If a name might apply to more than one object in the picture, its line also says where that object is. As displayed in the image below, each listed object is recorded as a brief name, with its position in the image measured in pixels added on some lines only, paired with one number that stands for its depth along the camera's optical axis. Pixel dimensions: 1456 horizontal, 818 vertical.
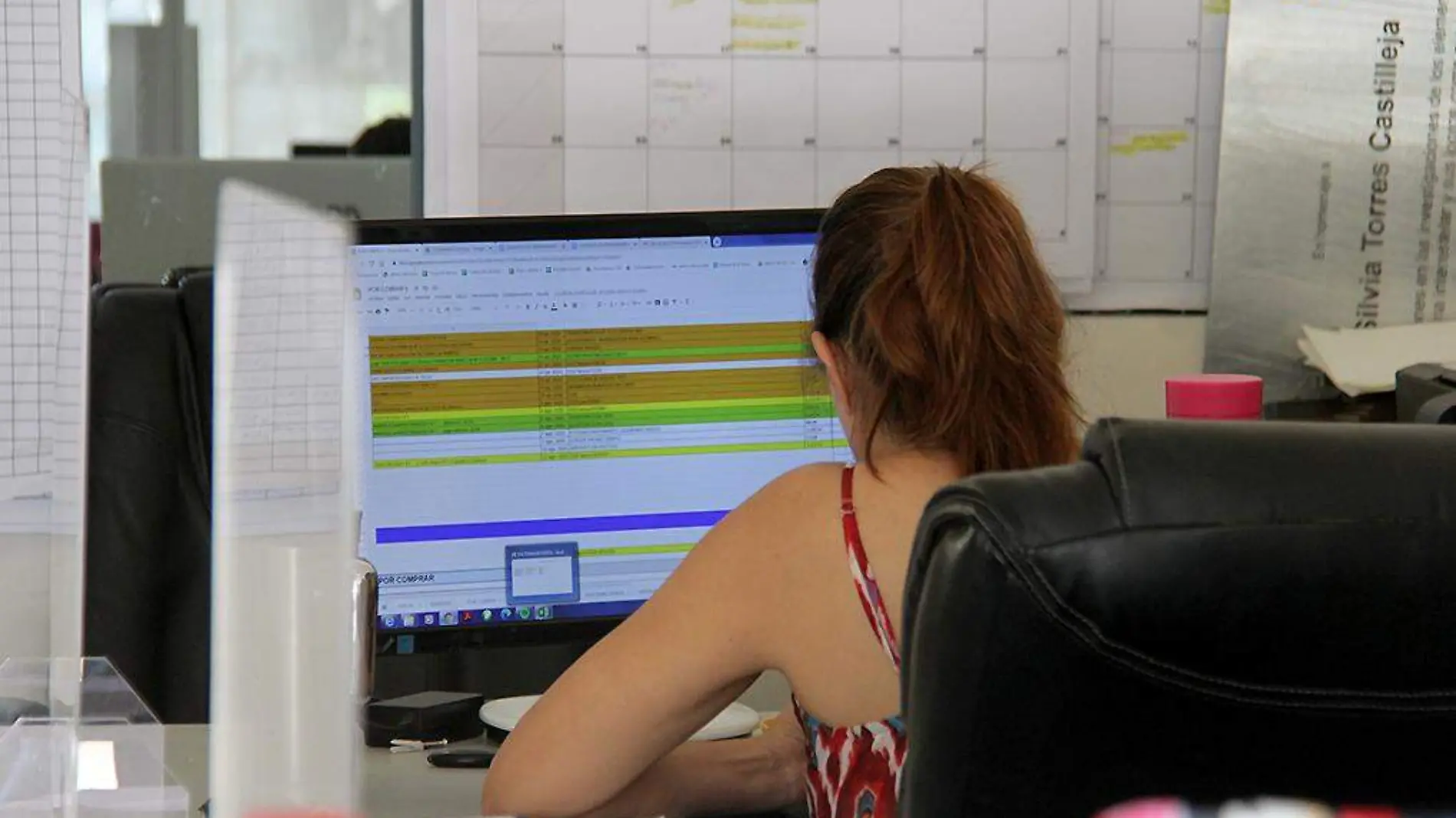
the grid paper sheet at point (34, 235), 2.63
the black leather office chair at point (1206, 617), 2.15
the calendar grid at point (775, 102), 3.80
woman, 3.03
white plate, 3.29
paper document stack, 3.76
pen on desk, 3.32
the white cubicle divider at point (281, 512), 1.40
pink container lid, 3.63
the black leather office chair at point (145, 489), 3.55
